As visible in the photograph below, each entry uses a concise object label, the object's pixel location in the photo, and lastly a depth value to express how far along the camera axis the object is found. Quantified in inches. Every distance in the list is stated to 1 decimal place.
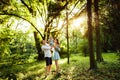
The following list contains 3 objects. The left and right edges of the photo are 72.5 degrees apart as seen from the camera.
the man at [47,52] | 196.0
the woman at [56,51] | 199.9
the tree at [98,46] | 283.9
